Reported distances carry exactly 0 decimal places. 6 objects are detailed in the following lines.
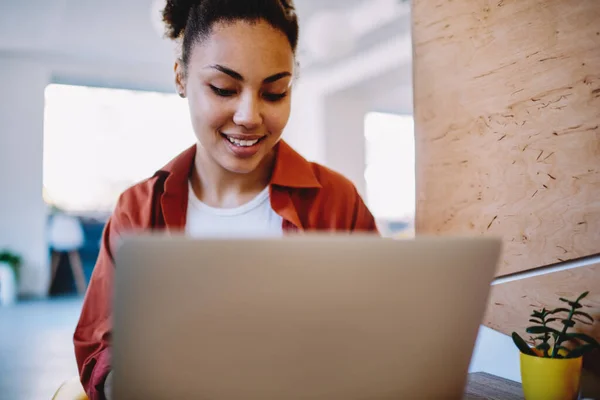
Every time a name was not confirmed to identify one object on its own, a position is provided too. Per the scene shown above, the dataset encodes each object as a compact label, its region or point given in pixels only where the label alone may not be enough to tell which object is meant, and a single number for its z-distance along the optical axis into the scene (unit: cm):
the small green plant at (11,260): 638
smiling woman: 132
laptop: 53
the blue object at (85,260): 720
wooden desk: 100
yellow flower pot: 91
